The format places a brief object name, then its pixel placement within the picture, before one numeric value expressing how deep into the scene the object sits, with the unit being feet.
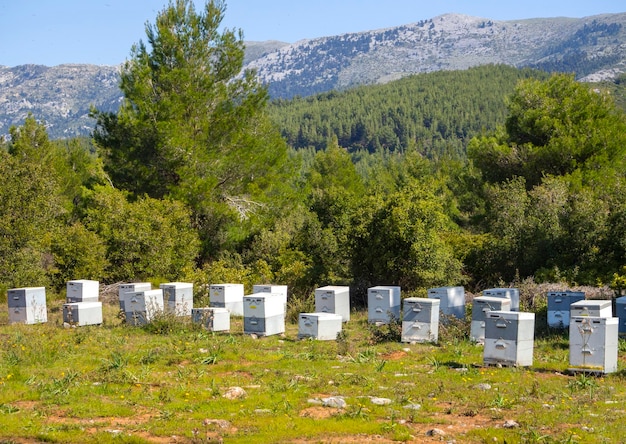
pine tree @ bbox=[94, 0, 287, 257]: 110.93
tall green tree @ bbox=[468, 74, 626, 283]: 80.79
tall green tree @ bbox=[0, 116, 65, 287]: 94.66
